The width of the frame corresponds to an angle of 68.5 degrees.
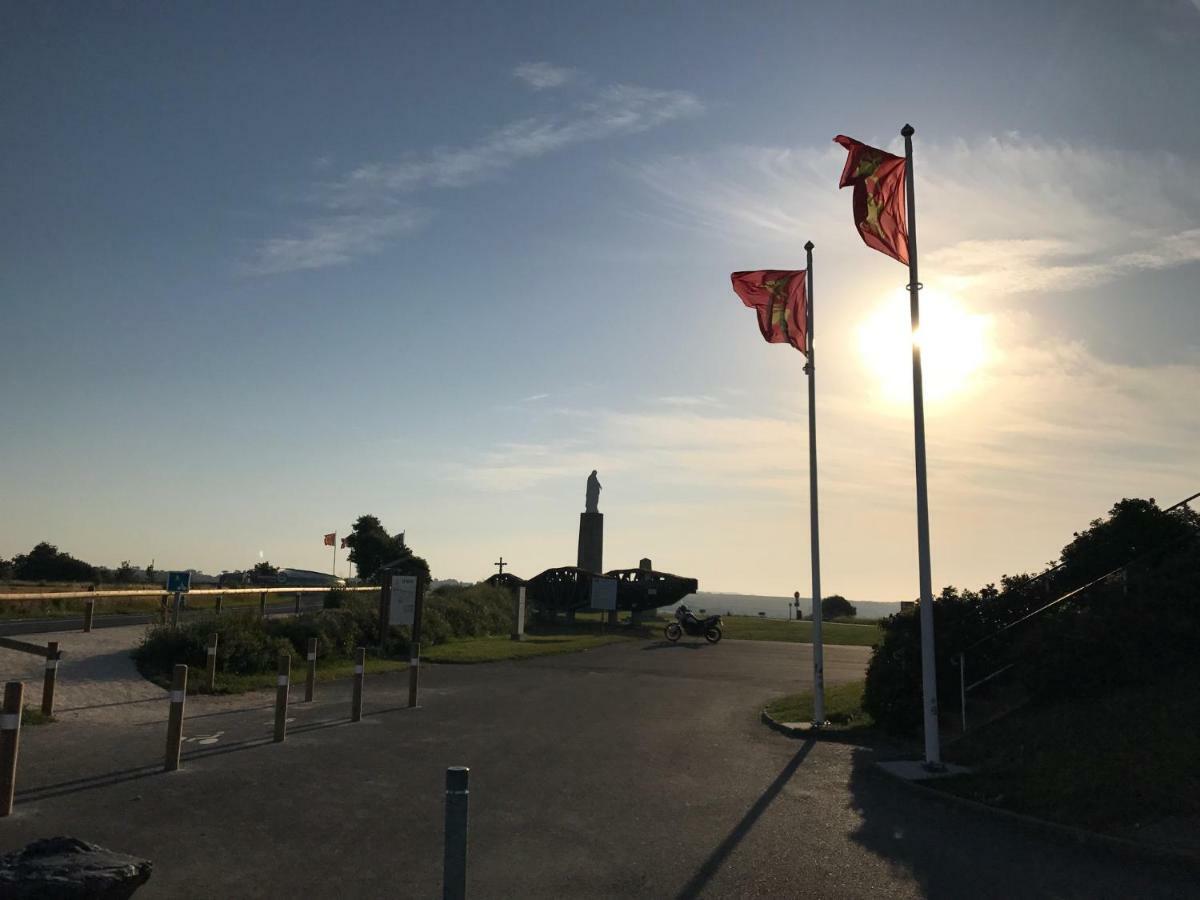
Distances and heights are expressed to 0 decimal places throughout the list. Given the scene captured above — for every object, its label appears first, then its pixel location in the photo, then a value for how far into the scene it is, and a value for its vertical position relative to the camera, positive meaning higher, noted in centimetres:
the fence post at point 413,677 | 1659 -175
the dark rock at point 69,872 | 511 -178
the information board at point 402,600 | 2278 -45
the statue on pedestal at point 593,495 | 5238 +547
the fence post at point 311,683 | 1672 -199
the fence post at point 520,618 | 3531 -128
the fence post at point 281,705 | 1245 -175
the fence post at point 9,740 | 837 -158
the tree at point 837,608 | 6438 -107
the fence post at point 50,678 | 1390 -161
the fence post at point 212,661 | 1767 -166
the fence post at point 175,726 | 1036 -173
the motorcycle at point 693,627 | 3586 -152
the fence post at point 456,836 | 500 -145
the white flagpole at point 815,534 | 1487 +102
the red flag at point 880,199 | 1283 +572
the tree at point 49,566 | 5797 +57
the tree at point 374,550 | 6850 +256
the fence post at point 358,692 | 1466 -181
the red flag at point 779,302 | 1633 +535
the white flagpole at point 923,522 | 1128 +98
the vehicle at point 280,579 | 6012 +12
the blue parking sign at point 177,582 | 2097 -9
